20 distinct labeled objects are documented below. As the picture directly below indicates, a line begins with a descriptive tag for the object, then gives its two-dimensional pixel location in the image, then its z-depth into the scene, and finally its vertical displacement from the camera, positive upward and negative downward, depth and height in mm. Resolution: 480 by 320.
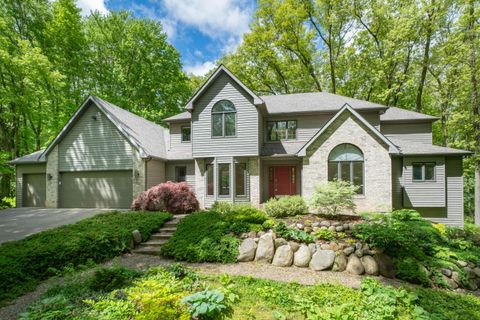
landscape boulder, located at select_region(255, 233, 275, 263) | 7465 -2903
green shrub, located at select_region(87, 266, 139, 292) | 4949 -2613
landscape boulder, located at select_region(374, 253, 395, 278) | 6844 -3162
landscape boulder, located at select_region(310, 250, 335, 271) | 7027 -3065
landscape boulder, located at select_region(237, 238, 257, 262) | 7461 -2921
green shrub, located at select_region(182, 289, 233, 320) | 3557 -2272
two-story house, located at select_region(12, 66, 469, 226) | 12109 +267
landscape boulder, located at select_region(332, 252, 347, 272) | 7001 -3144
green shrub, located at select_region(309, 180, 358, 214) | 9766 -1562
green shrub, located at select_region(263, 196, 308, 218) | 10125 -2060
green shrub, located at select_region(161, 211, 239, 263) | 7449 -2778
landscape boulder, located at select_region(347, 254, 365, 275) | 6852 -3170
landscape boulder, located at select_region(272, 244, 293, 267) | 7273 -3066
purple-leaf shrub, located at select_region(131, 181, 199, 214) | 12012 -2014
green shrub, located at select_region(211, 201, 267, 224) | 8727 -2096
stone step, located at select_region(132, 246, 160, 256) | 8071 -3149
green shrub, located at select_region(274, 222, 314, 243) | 7854 -2536
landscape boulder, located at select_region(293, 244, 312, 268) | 7227 -3053
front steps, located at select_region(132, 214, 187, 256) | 8156 -2999
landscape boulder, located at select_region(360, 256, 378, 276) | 6864 -3149
